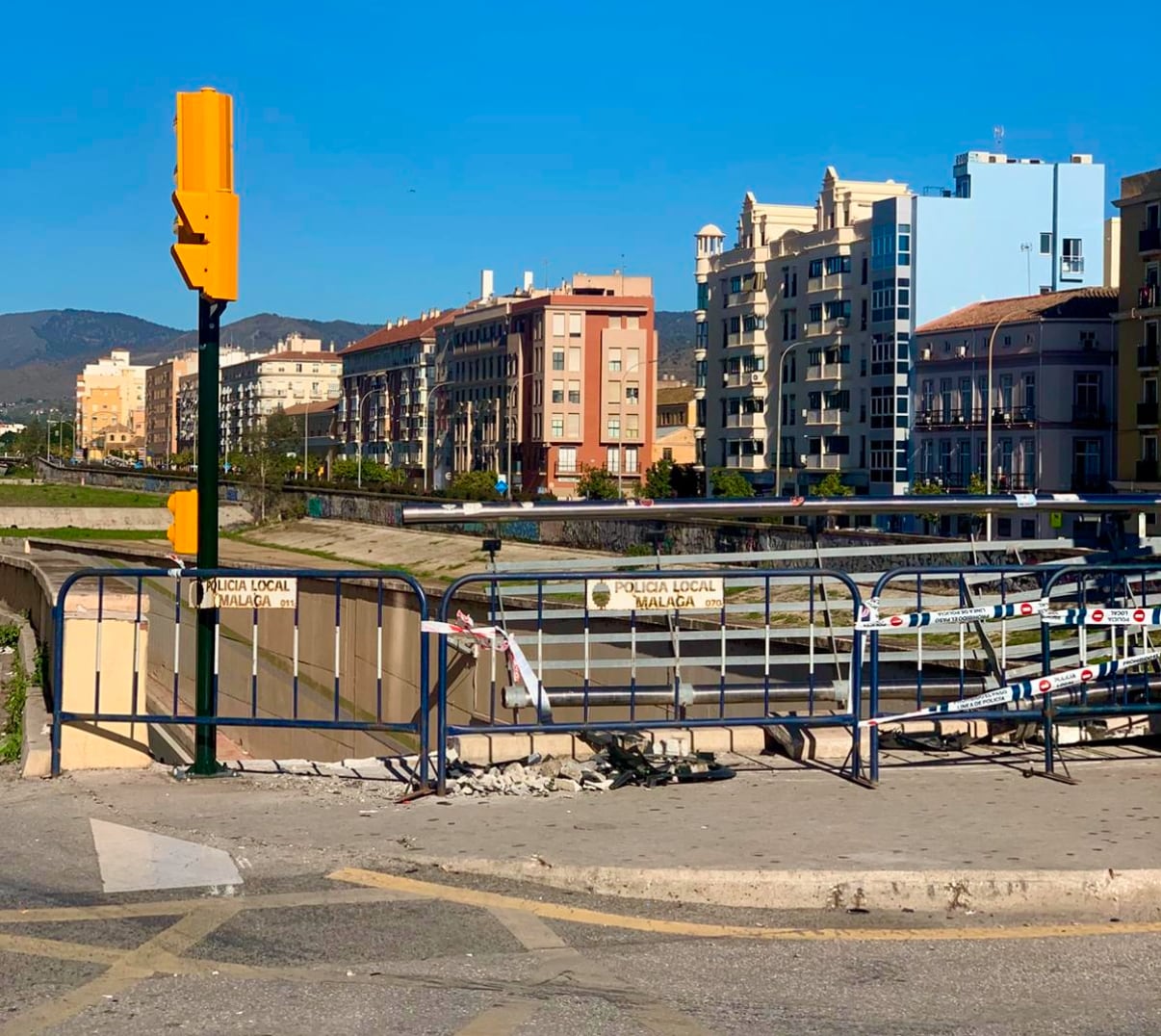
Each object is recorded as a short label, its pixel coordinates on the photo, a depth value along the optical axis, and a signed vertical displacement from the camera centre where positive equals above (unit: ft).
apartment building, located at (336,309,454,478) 451.94 +24.58
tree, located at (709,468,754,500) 272.72 -1.58
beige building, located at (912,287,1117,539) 218.59 +10.57
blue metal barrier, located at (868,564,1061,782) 31.71 -3.52
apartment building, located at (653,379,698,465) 462.60 +16.84
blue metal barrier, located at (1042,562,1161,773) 32.76 -3.32
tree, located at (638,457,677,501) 296.10 -1.16
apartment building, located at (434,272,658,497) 362.12 +20.19
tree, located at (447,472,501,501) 305.32 -2.19
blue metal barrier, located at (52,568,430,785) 31.94 -10.05
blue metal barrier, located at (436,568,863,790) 31.40 -4.31
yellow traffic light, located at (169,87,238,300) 31.30 +5.49
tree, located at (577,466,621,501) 303.68 -1.94
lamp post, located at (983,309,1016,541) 187.87 +7.84
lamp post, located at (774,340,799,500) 268.00 +13.17
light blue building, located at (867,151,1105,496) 249.75 +35.13
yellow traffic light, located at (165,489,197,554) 32.14 -0.91
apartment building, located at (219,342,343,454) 359.25 +8.65
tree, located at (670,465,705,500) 303.68 -1.19
